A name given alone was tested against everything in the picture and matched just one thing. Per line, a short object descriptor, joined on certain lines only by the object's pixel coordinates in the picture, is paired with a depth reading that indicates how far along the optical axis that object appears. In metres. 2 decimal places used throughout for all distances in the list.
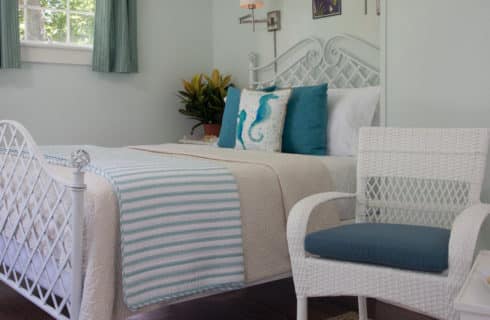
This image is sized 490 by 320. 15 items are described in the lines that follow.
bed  1.79
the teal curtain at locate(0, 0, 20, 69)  3.76
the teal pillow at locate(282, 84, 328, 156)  3.03
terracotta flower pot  4.45
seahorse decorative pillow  3.06
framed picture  3.62
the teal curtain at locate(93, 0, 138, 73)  4.19
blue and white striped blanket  1.86
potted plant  4.44
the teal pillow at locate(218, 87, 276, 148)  3.37
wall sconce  3.93
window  3.99
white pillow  3.00
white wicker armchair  1.62
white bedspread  1.79
